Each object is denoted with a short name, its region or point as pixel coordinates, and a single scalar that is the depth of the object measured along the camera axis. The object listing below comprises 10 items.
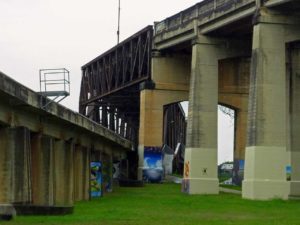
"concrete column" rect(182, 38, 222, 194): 65.25
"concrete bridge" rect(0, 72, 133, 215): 32.47
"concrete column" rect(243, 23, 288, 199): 53.38
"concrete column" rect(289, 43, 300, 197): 65.81
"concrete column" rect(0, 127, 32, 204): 32.75
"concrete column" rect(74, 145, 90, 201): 48.78
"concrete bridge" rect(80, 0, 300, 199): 53.59
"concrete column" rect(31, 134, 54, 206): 38.88
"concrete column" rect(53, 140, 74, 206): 43.38
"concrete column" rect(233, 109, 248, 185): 82.75
